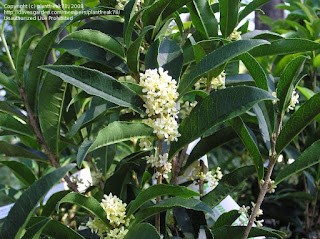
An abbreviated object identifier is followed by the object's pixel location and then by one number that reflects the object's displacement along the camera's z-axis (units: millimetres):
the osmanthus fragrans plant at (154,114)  797
